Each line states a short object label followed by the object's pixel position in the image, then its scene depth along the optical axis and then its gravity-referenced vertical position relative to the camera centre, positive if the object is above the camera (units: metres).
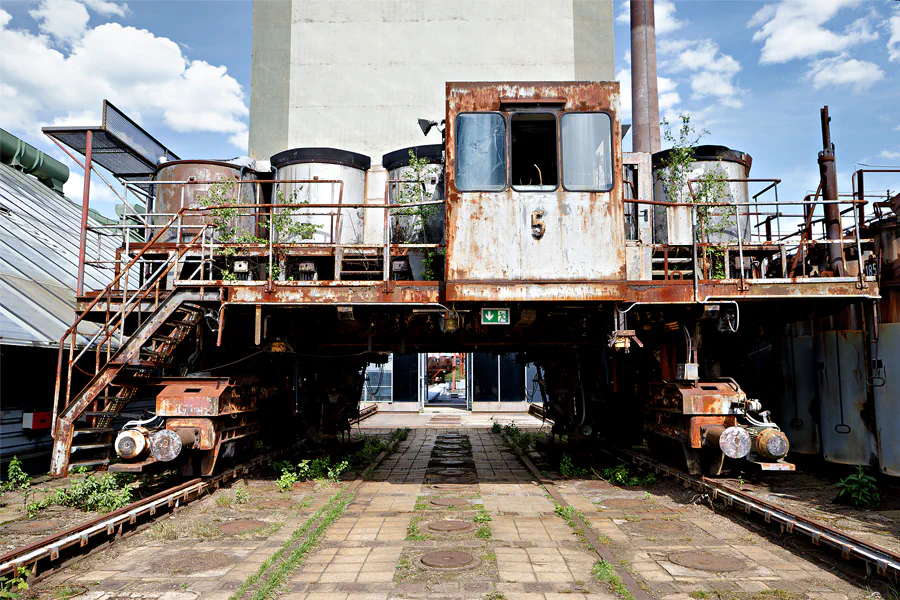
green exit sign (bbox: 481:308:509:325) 8.27 +0.59
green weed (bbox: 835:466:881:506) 7.82 -1.74
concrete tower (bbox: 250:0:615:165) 16.97 +8.47
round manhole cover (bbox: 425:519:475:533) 7.19 -2.04
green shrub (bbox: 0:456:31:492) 9.42 -1.88
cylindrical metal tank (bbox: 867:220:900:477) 8.91 -0.16
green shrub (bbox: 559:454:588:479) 10.99 -2.06
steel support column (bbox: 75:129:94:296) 10.17 +2.86
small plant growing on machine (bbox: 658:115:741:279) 9.76 +2.88
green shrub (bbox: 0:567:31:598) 4.81 -1.84
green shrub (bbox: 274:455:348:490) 9.73 -1.97
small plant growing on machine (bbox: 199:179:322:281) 9.48 +2.23
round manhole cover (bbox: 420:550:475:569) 5.83 -2.00
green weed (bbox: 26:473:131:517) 7.87 -1.85
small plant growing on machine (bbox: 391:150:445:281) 9.09 +2.31
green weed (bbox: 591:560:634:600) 5.04 -1.96
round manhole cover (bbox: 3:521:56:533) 7.06 -2.00
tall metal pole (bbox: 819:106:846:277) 9.82 +2.99
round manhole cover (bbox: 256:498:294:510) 8.61 -2.09
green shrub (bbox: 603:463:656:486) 9.91 -2.00
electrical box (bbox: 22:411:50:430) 11.09 -1.14
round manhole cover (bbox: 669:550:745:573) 5.73 -2.00
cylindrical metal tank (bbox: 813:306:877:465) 9.64 -0.52
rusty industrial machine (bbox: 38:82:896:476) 8.14 +1.06
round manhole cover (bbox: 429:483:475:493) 9.84 -2.14
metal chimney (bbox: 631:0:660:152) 20.30 +9.43
